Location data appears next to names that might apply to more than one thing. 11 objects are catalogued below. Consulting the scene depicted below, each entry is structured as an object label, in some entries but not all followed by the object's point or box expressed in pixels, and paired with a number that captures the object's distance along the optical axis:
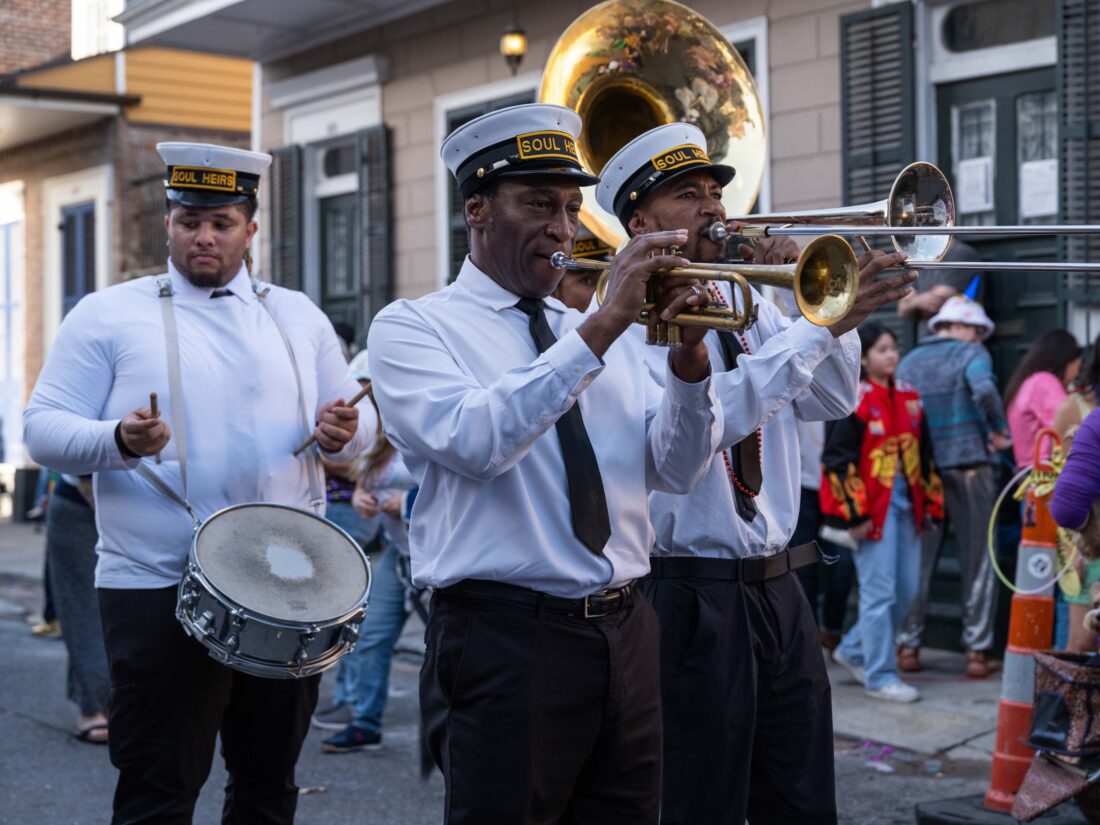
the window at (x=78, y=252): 18.48
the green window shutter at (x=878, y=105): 8.80
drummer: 3.83
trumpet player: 2.90
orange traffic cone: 5.41
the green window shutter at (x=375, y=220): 12.65
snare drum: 3.66
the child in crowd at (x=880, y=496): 7.63
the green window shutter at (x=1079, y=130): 7.91
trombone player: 3.71
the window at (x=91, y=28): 21.62
